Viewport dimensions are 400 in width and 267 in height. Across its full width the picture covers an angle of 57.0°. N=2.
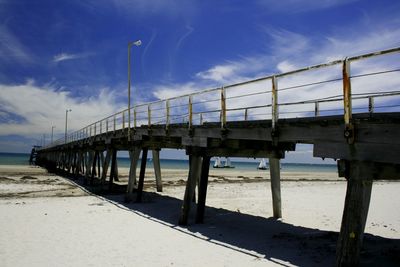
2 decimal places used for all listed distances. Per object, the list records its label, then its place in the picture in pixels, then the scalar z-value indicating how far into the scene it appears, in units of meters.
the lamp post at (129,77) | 17.28
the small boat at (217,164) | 74.96
